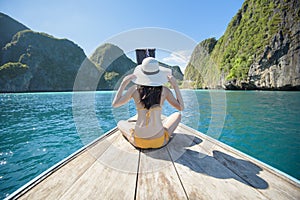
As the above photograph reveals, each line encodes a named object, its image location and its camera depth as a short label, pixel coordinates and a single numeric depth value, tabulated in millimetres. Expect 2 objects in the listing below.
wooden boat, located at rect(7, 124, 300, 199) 1271
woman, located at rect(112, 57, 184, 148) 1958
